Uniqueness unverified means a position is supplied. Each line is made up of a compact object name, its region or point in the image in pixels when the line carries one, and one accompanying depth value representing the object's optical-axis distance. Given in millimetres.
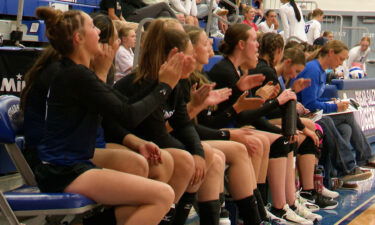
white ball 10109
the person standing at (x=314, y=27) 11094
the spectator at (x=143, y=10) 7281
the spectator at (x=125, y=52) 5502
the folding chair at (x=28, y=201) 2668
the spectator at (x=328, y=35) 10845
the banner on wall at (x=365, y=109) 7602
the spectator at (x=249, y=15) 10382
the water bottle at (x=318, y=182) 5746
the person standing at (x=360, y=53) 12255
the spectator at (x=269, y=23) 11148
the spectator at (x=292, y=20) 10141
